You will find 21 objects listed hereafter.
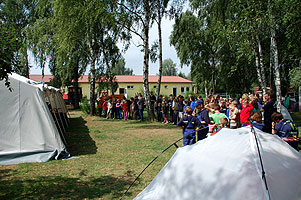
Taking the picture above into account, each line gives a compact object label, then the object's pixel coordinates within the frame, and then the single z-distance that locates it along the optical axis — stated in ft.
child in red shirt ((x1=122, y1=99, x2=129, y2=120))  56.49
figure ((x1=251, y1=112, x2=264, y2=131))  19.67
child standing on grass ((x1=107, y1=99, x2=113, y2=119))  59.21
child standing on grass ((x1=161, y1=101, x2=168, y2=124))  49.57
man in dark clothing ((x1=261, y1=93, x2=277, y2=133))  22.47
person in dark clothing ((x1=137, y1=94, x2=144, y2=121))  52.65
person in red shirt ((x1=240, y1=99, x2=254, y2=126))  24.56
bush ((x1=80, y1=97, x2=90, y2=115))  65.63
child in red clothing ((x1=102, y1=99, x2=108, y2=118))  61.87
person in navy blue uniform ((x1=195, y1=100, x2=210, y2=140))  21.26
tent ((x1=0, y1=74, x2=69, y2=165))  21.88
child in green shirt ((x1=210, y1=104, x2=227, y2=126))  22.38
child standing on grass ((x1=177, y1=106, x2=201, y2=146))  19.84
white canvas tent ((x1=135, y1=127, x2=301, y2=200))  9.92
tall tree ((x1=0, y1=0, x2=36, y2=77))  81.66
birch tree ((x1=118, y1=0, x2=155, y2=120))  48.39
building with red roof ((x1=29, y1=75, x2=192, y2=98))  159.86
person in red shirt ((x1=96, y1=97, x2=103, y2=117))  62.02
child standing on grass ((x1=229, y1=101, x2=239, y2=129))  24.41
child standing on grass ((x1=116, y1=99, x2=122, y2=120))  58.54
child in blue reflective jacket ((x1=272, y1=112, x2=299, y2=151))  16.31
